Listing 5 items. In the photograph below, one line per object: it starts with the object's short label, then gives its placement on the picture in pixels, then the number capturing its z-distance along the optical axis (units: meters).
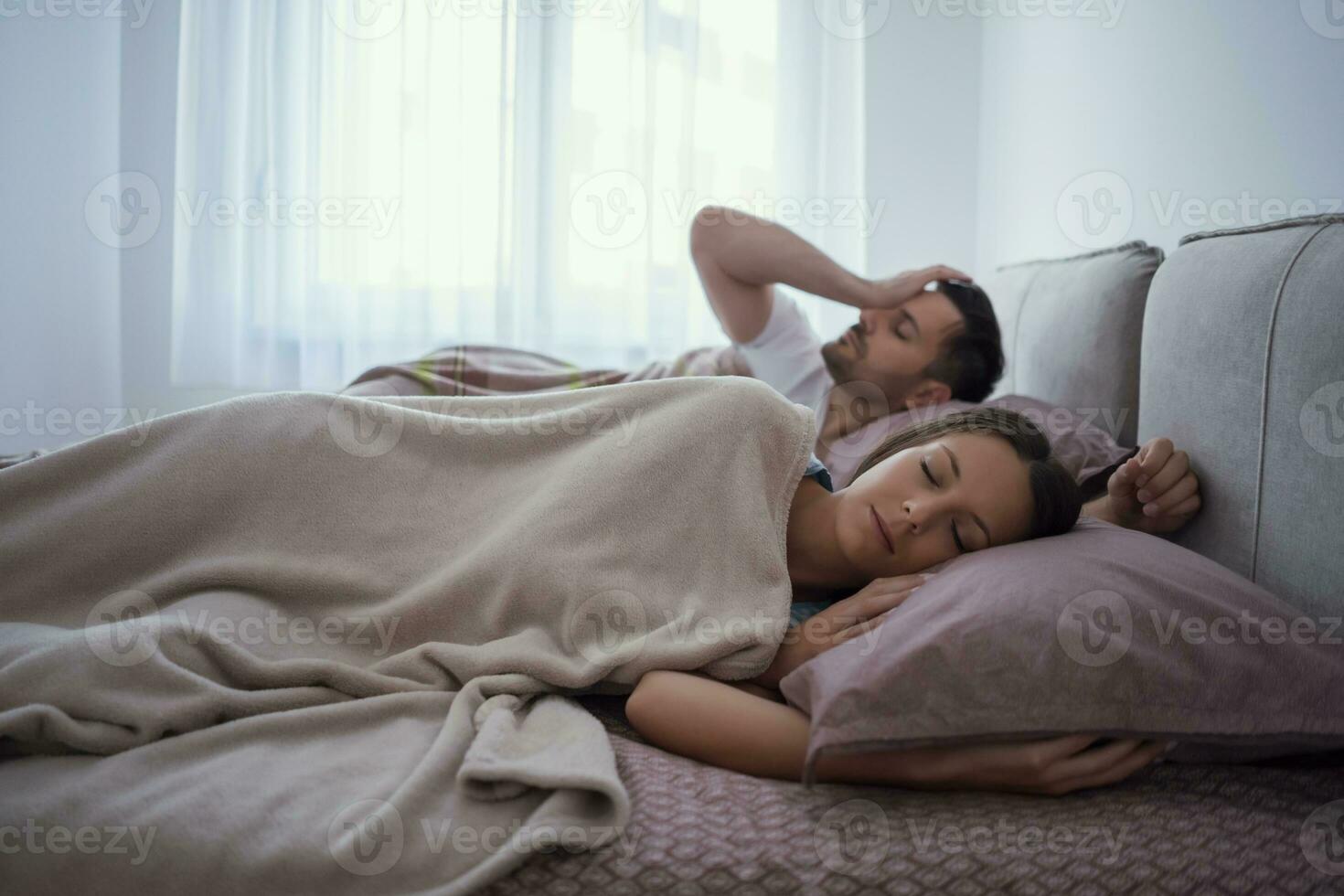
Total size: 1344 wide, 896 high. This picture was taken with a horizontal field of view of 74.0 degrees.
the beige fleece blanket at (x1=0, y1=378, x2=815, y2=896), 0.70
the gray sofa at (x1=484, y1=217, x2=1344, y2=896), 0.72
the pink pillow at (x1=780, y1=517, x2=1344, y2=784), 0.76
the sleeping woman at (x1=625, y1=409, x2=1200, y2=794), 0.80
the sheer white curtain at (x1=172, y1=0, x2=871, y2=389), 2.81
